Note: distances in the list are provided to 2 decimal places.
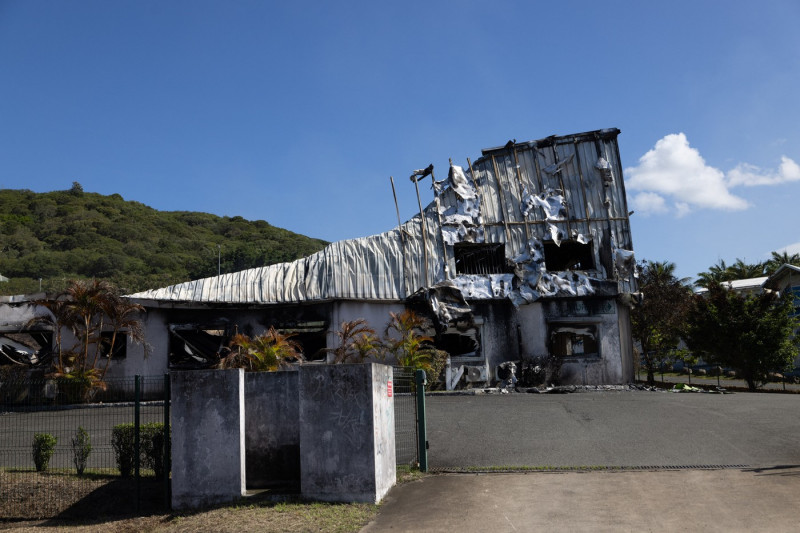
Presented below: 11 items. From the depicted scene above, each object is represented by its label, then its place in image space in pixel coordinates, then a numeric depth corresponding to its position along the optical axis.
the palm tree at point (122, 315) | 21.11
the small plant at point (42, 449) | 10.76
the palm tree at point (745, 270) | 55.00
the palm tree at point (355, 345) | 20.59
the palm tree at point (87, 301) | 20.77
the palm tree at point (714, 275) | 52.50
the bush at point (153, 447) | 9.97
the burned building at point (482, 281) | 23.61
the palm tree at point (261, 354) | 15.76
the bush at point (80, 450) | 10.49
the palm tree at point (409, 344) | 21.09
